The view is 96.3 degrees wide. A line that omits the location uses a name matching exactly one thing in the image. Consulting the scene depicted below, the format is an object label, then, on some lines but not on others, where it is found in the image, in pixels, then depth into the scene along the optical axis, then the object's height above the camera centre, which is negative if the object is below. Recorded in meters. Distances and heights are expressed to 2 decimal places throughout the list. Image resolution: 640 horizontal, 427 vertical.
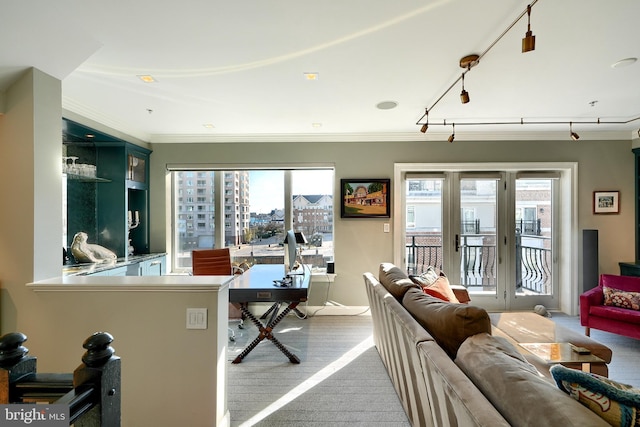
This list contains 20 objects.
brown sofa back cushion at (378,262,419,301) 2.24 -0.55
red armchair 2.94 -1.06
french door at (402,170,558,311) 4.22 -0.28
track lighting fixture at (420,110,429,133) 2.98 +0.93
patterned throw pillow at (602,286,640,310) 3.04 -0.92
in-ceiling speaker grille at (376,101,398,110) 2.98 +1.17
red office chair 3.48 -0.58
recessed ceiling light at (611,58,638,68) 2.20 +1.18
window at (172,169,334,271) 4.35 +0.01
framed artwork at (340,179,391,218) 4.09 +0.24
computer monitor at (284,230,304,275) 2.98 -0.37
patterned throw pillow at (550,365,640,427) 0.84 -0.57
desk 2.49 -0.67
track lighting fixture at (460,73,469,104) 2.15 +0.89
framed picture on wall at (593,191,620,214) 3.98 +0.16
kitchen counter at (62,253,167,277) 2.72 -0.52
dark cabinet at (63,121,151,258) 3.34 +0.32
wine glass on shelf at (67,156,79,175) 3.10 +0.53
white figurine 3.06 -0.38
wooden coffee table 1.95 -1.01
